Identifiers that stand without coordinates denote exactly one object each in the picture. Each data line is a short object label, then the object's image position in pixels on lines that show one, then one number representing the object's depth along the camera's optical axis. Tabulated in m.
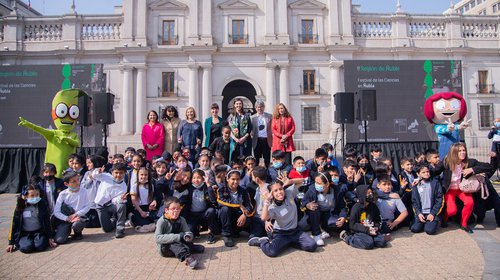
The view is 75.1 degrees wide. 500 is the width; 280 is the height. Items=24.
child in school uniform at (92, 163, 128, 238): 5.54
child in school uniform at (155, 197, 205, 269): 4.17
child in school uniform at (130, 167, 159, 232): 5.73
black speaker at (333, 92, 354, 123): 9.34
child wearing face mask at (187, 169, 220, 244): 5.07
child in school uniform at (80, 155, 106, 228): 5.81
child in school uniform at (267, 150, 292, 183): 5.69
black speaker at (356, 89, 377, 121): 8.66
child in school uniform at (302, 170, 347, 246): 4.93
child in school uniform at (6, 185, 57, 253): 4.62
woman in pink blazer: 7.88
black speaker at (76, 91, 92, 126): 8.44
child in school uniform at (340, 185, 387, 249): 4.61
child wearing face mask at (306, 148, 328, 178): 5.73
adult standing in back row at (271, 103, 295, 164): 7.46
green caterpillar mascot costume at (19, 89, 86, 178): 7.34
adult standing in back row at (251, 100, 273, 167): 7.77
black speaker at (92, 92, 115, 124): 9.05
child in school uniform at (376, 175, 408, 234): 5.17
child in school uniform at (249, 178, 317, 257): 4.46
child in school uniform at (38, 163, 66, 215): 5.44
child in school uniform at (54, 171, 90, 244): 5.05
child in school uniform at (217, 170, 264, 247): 4.93
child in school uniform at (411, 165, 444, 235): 5.29
